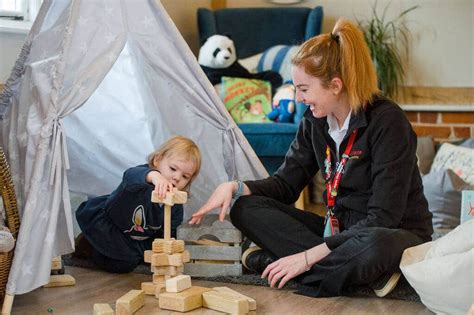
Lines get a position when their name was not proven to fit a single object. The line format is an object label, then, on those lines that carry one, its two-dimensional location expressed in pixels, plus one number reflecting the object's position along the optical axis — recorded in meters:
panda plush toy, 4.14
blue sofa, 4.39
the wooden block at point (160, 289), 2.19
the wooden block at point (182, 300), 2.04
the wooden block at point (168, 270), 2.18
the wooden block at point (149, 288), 2.22
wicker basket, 2.10
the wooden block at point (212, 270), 2.45
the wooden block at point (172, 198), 2.14
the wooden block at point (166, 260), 2.17
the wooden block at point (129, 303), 1.99
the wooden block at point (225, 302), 2.00
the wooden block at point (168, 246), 2.18
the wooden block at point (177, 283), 2.09
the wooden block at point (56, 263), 2.44
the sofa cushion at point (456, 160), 3.72
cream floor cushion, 1.91
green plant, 4.42
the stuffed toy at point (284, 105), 3.98
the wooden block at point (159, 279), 2.21
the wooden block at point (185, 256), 2.20
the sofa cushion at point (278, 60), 4.22
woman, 2.16
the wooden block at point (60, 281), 2.38
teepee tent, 2.14
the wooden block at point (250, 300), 2.05
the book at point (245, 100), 4.09
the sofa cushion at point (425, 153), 4.12
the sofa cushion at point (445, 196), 3.34
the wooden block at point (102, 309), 1.95
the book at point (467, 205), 2.67
